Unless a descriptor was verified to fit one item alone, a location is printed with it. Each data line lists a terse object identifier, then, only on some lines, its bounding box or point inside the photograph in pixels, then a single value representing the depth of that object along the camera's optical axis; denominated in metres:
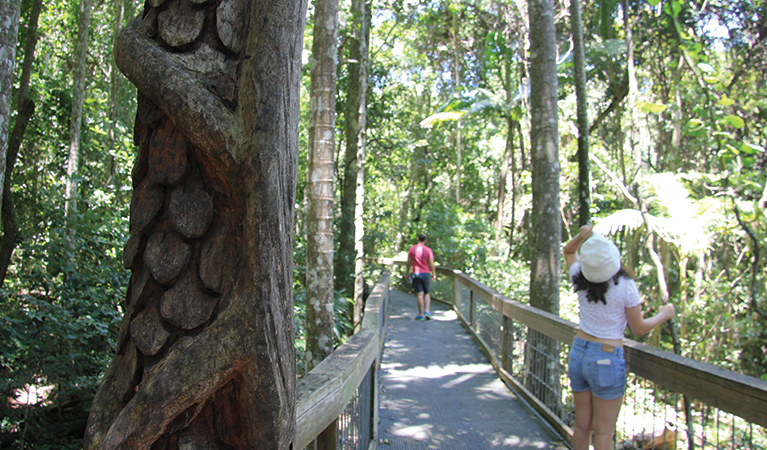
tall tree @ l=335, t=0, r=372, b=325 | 8.29
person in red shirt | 10.36
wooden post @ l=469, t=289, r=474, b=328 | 8.95
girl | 3.27
